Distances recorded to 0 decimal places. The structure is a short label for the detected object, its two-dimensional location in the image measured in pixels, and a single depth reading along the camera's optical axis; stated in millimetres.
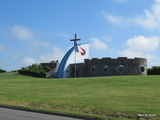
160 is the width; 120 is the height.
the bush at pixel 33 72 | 50281
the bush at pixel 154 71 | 44638
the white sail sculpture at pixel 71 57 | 52562
